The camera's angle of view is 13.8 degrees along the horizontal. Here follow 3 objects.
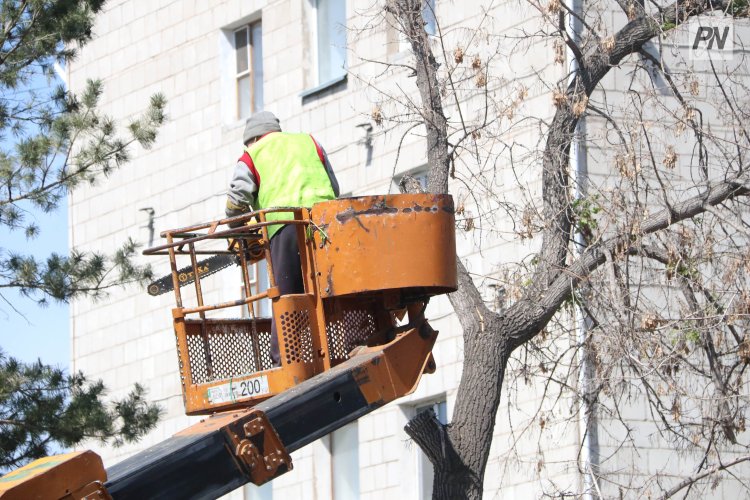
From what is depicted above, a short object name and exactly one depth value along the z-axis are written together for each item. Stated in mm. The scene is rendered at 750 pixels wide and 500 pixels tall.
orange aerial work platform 15563
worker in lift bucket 17461
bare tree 20997
